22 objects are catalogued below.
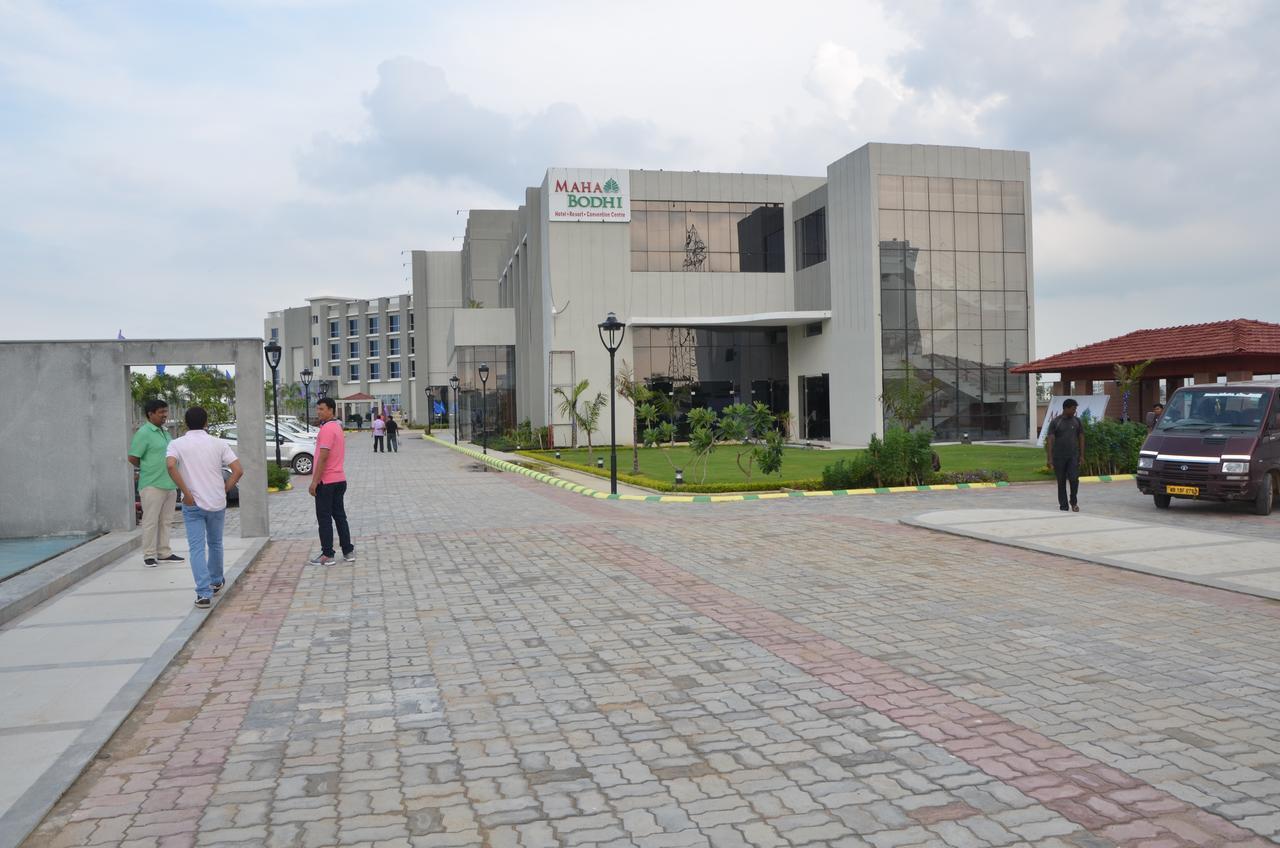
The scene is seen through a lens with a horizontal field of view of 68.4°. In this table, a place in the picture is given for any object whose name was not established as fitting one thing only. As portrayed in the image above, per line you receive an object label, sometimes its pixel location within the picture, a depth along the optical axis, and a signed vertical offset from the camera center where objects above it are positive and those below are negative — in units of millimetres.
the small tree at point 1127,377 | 27791 +677
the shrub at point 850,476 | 19953 -1490
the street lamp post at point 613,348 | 20109 +1450
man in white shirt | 8672 -638
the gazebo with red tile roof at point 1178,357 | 25922 +1271
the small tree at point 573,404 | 38625 +328
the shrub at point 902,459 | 19922 -1155
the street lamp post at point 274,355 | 27369 +1963
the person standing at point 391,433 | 43041 -798
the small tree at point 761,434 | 19984 -551
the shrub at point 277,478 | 22562 -1443
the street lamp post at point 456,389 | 51856 +1406
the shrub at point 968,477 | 20375 -1627
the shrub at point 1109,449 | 21500 -1108
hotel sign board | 40312 +9390
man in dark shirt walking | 14930 -743
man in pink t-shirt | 10984 -781
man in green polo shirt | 10328 -610
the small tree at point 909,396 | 31031 +305
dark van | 14562 -814
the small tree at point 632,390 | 29730 +719
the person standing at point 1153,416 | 24219 -428
